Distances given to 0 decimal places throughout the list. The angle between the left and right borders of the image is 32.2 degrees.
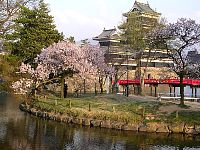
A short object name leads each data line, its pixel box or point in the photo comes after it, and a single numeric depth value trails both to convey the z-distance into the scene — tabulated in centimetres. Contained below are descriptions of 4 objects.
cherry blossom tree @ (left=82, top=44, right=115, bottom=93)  4681
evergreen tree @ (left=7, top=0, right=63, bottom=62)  4734
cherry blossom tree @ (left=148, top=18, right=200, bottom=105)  3328
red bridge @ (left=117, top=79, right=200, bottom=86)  5536
